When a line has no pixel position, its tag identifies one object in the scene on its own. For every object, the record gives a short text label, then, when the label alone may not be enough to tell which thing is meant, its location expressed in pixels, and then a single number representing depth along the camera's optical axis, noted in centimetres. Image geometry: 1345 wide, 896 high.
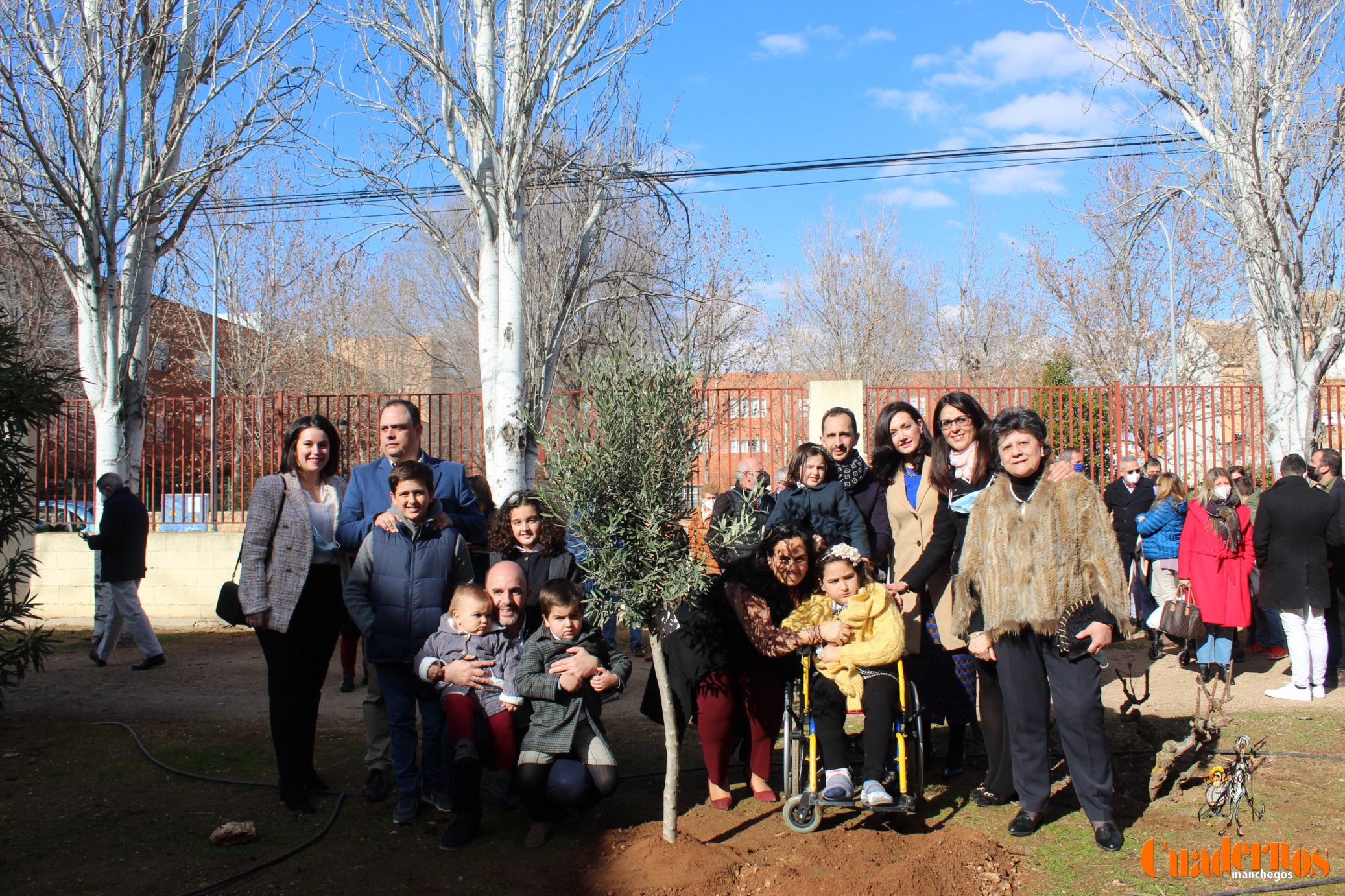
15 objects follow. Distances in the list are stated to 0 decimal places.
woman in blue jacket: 868
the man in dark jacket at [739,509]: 381
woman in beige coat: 463
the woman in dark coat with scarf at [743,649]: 426
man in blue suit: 455
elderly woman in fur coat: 387
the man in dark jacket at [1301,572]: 663
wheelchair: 394
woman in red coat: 702
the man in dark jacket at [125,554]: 806
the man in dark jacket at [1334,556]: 685
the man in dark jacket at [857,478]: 509
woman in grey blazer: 433
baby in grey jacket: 410
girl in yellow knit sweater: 400
